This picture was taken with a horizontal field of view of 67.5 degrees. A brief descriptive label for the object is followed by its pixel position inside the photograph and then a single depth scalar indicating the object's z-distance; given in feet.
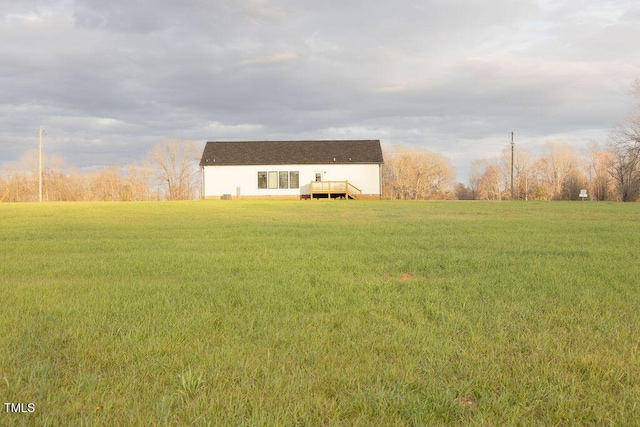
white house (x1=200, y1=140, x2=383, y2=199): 145.07
